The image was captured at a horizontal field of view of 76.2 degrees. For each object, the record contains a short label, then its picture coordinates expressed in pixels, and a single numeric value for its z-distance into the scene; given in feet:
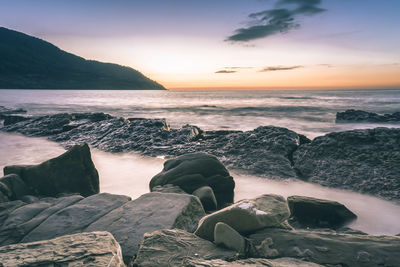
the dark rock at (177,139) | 23.84
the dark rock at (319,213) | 13.29
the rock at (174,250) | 7.45
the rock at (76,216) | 10.39
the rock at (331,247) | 7.43
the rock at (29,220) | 10.38
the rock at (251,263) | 6.96
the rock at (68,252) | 6.75
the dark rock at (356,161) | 18.13
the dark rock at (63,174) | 16.31
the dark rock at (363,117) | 61.82
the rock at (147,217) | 9.48
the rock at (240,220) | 9.04
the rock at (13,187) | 14.55
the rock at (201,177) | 16.03
